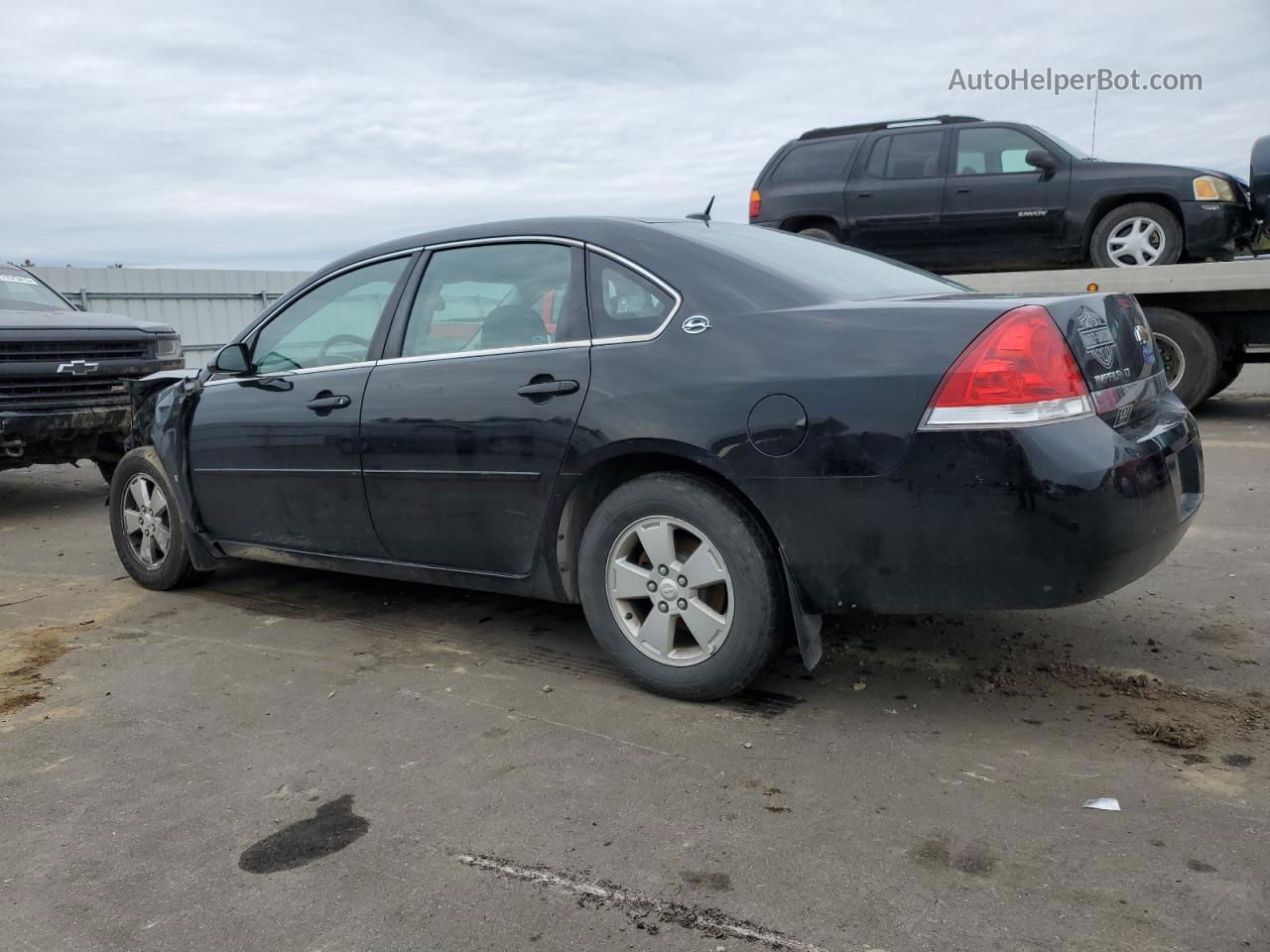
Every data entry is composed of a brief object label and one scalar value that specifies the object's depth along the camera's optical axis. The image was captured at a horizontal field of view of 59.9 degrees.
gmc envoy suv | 9.66
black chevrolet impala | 2.98
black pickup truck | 7.59
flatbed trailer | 8.94
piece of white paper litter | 2.75
